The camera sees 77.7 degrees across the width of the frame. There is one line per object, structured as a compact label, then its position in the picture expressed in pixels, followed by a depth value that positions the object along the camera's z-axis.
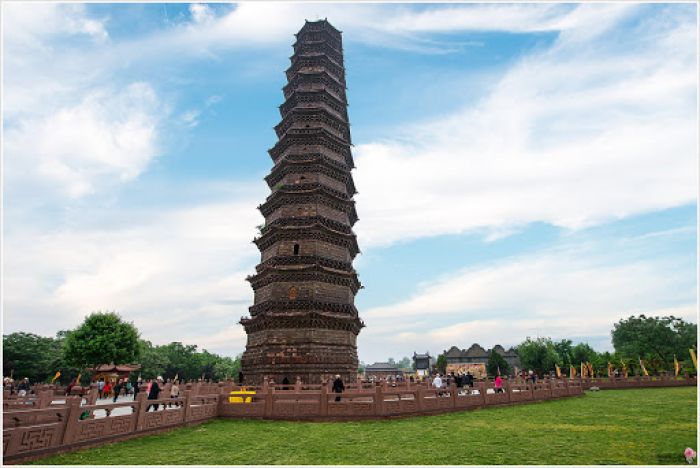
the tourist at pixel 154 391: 14.37
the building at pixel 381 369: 85.80
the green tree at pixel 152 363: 55.94
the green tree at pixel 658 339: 49.38
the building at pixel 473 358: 76.56
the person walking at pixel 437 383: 18.97
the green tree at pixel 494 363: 56.41
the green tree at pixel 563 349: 62.71
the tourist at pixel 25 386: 25.28
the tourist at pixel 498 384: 17.64
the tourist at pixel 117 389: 22.30
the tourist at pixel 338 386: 14.90
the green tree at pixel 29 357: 44.06
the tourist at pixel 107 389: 23.75
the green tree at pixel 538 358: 54.56
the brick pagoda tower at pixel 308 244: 22.17
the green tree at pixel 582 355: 53.50
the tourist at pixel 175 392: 17.62
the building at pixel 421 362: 92.12
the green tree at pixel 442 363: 75.25
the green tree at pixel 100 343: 36.81
